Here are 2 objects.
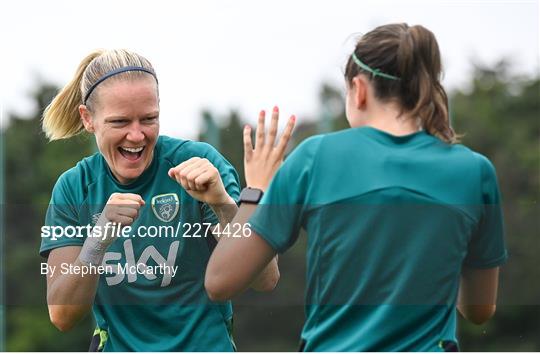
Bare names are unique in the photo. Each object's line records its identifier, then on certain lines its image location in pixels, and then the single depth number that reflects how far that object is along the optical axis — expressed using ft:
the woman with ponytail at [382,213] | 20.21
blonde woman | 26.11
